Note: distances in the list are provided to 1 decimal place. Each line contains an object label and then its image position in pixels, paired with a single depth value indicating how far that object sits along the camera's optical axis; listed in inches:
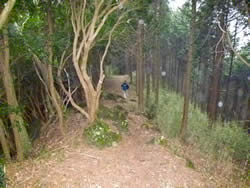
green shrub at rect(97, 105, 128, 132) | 316.0
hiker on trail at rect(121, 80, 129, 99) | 501.0
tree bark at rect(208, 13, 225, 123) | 433.4
